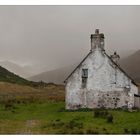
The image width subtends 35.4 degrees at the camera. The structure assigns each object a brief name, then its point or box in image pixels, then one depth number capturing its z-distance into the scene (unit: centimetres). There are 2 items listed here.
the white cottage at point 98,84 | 2115
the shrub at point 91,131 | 1336
